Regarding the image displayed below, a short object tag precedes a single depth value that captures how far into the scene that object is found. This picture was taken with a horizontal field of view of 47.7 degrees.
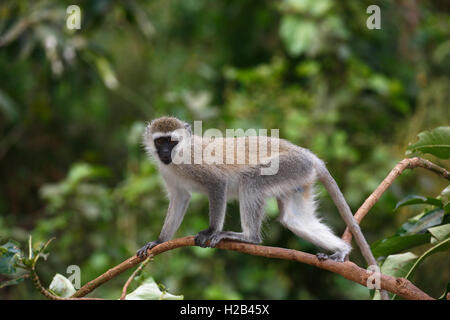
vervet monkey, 3.22
